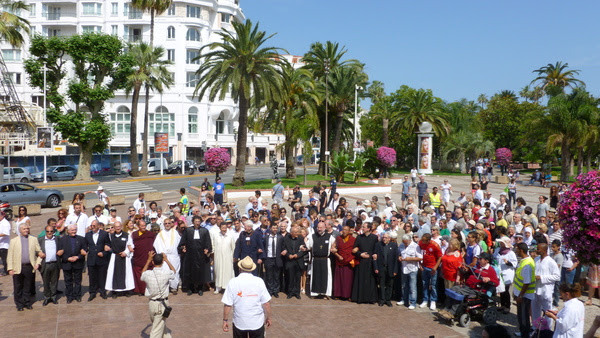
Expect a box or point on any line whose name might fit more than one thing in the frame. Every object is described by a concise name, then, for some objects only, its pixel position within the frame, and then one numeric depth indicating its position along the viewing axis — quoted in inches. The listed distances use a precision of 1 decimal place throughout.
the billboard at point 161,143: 1892.2
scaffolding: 1479.6
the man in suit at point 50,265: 385.4
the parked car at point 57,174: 1610.5
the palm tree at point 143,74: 1665.8
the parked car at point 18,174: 1525.6
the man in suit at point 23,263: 368.8
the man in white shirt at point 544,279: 302.5
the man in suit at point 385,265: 396.2
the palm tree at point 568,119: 1369.3
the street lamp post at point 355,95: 1474.9
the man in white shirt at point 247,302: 243.0
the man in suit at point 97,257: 404.2
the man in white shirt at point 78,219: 493.0
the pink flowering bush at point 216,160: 1117.7
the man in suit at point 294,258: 414.3
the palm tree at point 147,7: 1648.6
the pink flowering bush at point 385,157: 1481.3
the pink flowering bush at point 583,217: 244.4
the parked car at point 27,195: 894.4
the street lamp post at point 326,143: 1367.4
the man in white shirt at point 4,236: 446.3
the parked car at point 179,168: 1963.6
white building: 2445.9
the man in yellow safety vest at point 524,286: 307.7
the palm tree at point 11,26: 1150.1
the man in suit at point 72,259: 387.5
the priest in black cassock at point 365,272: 403.9
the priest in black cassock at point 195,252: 420.5
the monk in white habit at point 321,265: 415.8
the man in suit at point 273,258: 415.2
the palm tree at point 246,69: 1114.1
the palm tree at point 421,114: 1877.5
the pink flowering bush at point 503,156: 1803.6
